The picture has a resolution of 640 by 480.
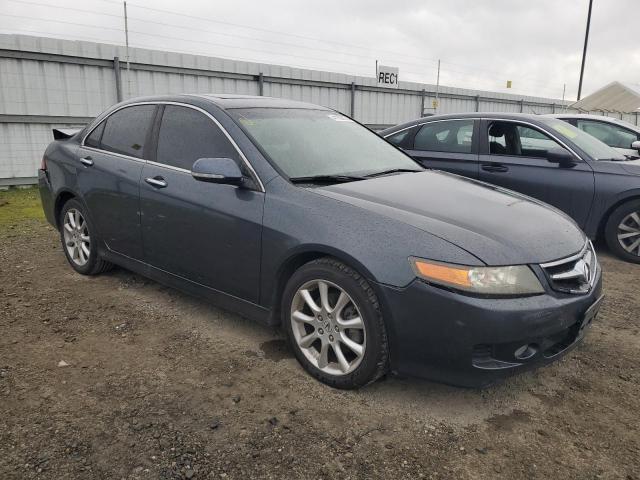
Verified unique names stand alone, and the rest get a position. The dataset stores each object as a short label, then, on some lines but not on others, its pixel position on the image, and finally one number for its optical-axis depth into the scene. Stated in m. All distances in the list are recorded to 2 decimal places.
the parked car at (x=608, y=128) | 7.38
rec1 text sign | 14.38
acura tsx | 2.42
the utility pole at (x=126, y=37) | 9.34
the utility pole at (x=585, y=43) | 25.48
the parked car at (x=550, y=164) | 5.31
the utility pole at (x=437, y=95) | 16.58
